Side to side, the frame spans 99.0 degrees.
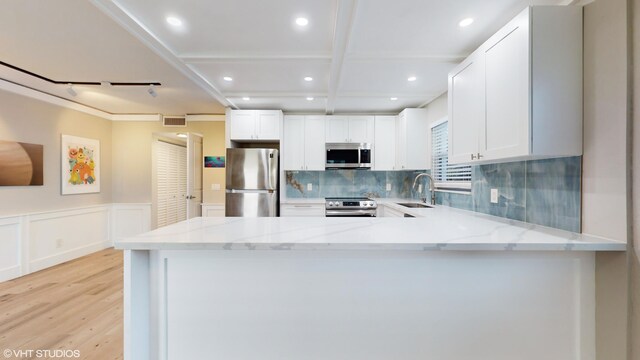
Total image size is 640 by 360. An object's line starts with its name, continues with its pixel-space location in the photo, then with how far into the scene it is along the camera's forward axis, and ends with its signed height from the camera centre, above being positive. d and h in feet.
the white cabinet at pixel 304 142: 14.53 +1.98
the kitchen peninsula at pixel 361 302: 4.75 -2.16
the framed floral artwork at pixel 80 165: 13.50 +0.74
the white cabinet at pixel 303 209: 13.71 -1.50
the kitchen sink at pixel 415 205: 11.57 -1.13
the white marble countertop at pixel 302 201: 13.83 -1.12
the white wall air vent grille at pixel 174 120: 16.39 +3.55
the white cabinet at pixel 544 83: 4.95 +1.79
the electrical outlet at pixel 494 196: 7.57 -0.47
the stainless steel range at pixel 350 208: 13.35 -1.41
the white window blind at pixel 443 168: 9.95 +0.46
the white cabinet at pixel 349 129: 14.57 +2.69
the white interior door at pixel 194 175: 14.38 +0.23
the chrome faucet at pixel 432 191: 11.71 -0.52
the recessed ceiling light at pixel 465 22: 6.55 +3.82
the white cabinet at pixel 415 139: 13.42 +1.99
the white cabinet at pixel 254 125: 13.92 +2.79
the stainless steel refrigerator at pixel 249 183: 13.12 -0.18
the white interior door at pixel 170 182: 16.29 -0.19
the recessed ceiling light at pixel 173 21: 6.63 +3.91
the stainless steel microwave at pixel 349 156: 14.42 +1.23
